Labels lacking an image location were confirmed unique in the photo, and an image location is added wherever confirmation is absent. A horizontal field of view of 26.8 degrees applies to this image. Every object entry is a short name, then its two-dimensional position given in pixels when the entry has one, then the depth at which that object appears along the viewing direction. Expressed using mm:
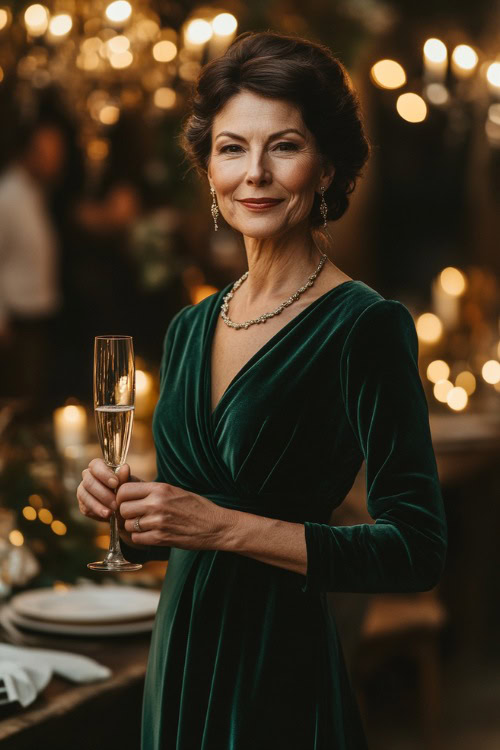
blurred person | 6355
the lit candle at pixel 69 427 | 3098
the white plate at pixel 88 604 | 2041
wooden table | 1619
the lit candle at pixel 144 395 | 3678
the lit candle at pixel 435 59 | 4254
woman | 1332
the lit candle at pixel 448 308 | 5672
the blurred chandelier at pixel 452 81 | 4383
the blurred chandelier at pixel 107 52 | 4293
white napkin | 1680
